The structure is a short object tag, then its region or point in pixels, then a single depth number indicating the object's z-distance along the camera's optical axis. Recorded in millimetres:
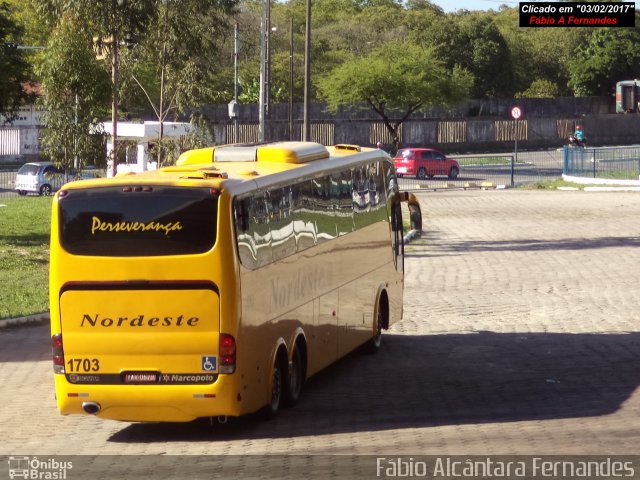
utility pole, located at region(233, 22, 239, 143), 60106
